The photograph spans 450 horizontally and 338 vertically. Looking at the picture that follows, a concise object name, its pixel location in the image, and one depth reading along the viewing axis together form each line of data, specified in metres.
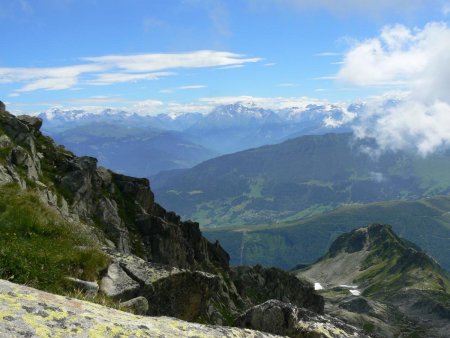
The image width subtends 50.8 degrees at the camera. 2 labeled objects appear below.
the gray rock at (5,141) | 61.47
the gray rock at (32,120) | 79.19
